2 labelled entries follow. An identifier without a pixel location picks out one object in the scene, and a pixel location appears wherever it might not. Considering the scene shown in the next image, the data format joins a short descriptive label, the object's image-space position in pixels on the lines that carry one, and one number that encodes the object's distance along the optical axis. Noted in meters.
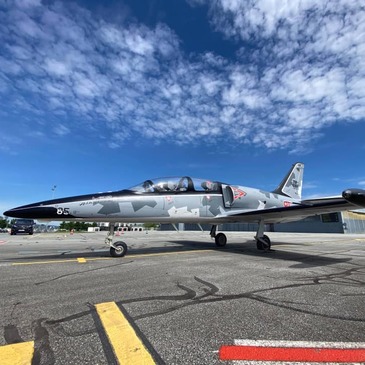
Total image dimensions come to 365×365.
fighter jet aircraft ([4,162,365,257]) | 7.82
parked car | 32.88
